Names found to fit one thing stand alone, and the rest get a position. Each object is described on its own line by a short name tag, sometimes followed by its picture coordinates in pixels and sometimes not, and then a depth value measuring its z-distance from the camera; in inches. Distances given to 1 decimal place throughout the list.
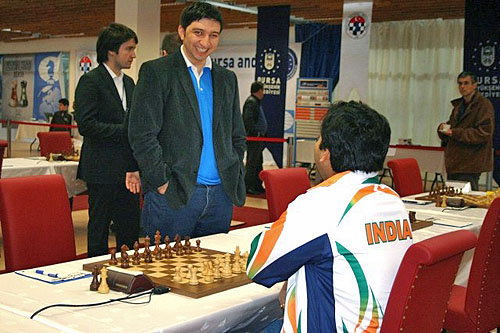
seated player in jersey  58.4
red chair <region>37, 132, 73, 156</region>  250.1
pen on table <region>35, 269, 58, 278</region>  75.4
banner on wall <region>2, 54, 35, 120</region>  761.6
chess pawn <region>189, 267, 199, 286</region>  73.0
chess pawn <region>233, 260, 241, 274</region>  79.4
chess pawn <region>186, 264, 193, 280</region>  74.6
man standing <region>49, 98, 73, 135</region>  518.9
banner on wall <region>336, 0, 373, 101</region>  341.4
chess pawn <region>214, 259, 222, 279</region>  76.5
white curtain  471.8
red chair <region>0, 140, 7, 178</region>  192.1
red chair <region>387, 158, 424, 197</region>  181.3
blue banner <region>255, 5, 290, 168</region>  396.2
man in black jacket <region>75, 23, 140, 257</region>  131.6
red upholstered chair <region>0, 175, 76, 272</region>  92.2
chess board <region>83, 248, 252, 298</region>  71.0
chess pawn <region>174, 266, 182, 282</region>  74.3
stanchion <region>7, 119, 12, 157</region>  397.5
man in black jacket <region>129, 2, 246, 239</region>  100.2
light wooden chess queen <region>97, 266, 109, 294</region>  69.4
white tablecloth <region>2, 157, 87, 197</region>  199.9
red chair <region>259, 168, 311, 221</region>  133.5
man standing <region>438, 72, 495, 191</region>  232.8
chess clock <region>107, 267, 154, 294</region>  69.1
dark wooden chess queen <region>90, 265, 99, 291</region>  70.4
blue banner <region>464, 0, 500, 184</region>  339.3
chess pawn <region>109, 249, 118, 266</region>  80.6
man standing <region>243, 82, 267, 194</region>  359.6
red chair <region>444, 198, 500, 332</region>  99.3
